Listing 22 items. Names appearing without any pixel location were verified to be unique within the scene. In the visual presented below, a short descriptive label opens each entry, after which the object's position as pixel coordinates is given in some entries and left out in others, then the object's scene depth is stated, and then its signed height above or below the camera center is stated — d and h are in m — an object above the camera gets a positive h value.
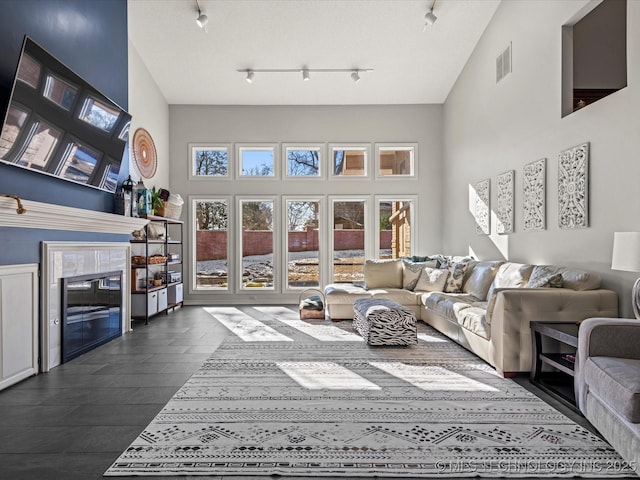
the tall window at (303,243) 7.83 -0.05
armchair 1.97 -0.73
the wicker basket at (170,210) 6.43 +0.49
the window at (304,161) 7.83 +1.52
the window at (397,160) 7.84 +1.55
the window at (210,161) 7.79 +1.52
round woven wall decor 6.23 +1.40
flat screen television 3.10 +1.04
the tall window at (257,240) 7.80 +0.01
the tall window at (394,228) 7.87 +0.24
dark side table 2.86 -0.89
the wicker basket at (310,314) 5.91 -1.06
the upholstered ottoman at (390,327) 4.34 -0.92
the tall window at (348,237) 7.86 +0.07
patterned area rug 2.07 -1.14
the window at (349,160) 7.82 +1.54
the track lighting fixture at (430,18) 5.19 +2.85
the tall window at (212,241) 7.77 -0.01
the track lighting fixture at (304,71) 6.75 +2.83
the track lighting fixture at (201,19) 5.27 +2.87
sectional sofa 3.37 -0.61
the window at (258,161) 7.79 +1.52
